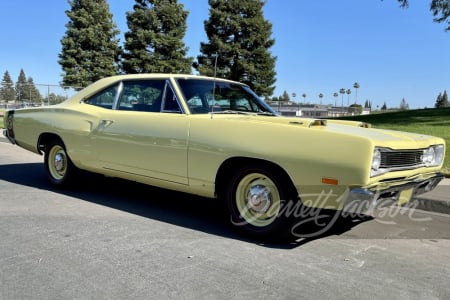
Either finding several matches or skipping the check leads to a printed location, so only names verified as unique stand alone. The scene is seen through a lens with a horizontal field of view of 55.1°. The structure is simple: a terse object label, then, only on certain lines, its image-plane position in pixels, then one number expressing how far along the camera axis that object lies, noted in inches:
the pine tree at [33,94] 908.0
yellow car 142.9
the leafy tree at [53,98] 861.2
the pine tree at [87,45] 1349.7
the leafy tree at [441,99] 4170.8
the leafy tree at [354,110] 2204.1
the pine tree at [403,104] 5103.3
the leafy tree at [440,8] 794.8
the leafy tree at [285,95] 5693.9
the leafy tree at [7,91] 965.5
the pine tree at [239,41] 1433.3
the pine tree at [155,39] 1347.2
